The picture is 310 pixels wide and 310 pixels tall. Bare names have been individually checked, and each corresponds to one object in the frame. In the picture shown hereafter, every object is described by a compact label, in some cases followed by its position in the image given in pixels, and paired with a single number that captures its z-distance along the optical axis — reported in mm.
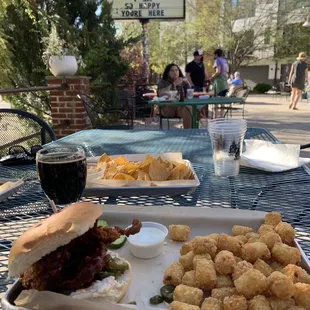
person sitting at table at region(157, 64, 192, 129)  6508
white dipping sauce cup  958
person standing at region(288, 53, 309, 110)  11784
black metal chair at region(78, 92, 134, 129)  4977
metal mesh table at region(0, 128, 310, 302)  1088
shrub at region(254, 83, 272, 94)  23666
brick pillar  4836
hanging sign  9516
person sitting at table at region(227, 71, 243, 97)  8791
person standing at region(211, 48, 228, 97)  9250
